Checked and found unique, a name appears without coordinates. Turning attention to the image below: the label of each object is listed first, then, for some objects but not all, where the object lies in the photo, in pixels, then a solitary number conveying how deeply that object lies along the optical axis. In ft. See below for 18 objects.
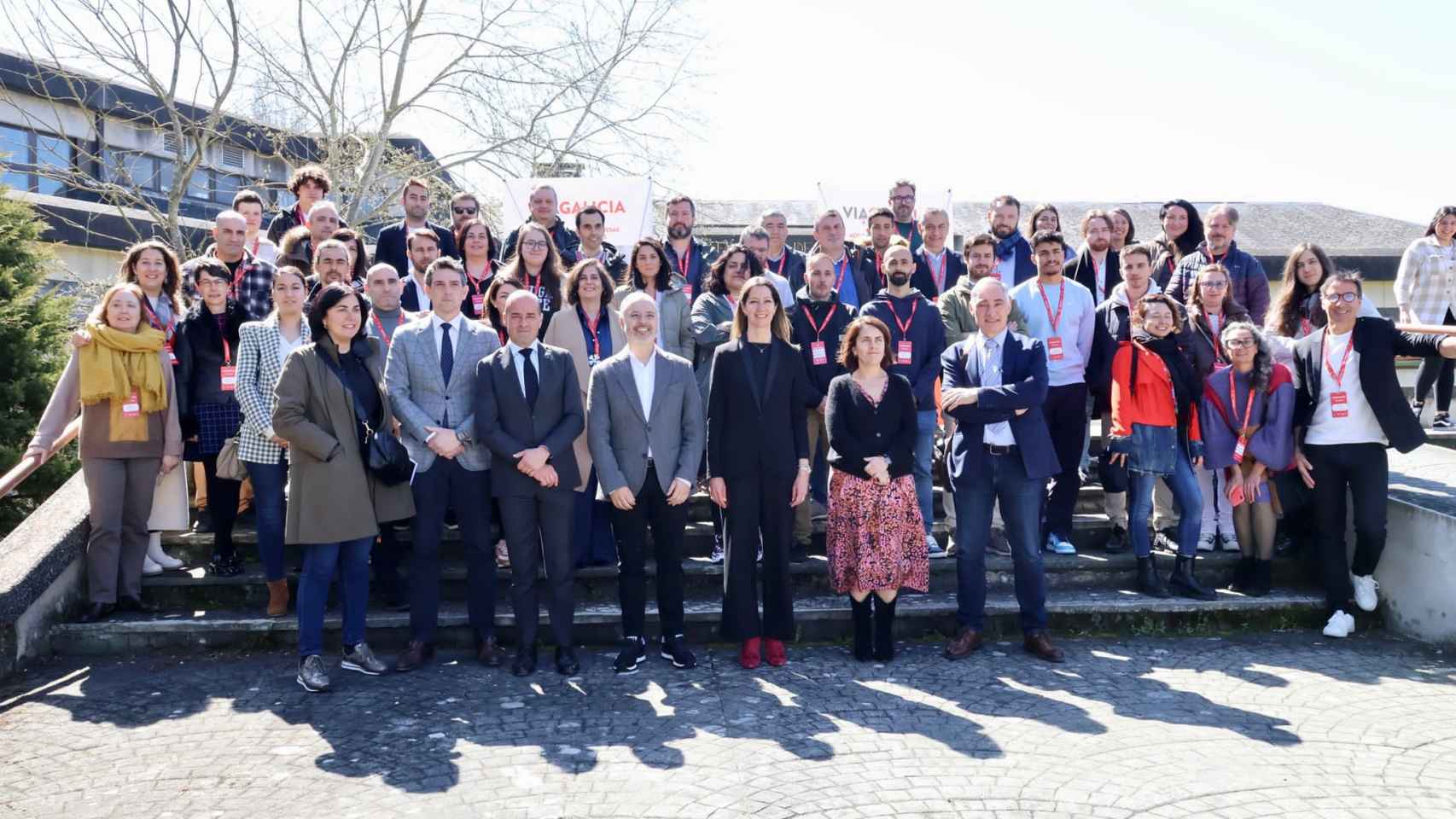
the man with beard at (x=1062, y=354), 22.36
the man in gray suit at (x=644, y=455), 18.35
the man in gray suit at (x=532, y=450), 18.06
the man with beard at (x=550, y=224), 26.27
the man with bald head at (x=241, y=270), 21.81
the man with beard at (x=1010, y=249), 26.53
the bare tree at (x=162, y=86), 51.70
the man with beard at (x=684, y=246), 26.45
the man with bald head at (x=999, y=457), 18.97
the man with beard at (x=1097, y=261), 25.31
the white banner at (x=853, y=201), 38.81
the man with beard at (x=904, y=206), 28.55
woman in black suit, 18.69
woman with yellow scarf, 19.88
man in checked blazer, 18.34
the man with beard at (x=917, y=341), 22.29
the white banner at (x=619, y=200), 39.50
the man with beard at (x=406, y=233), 26.21
